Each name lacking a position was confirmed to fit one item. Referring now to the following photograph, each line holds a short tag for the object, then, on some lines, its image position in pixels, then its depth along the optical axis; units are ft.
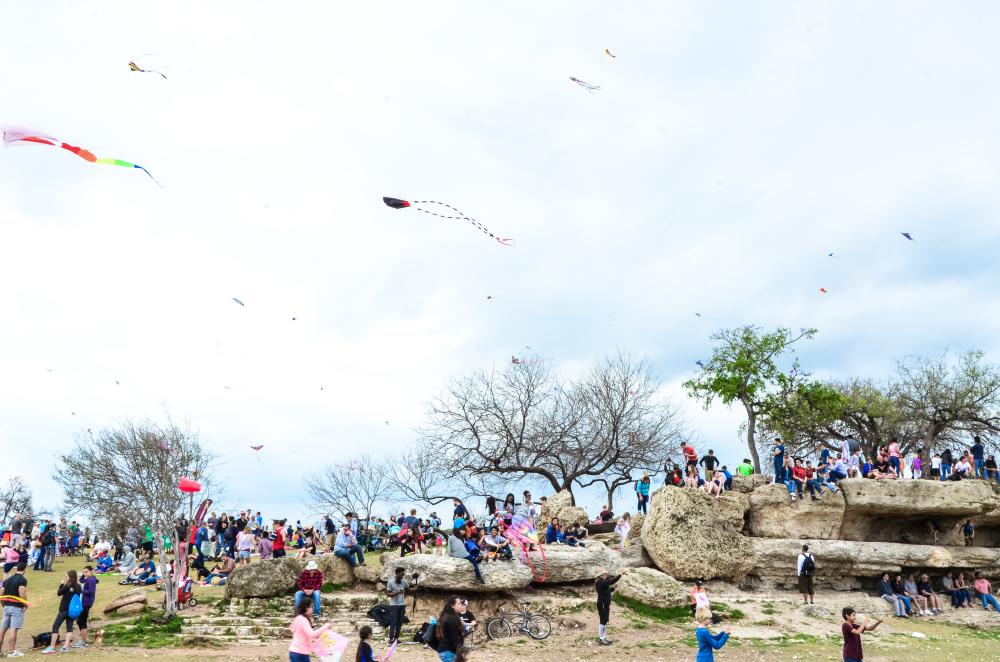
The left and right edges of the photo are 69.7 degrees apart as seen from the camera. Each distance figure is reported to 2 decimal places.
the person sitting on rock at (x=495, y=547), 68.44
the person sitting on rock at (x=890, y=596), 76.07
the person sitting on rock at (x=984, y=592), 79.92
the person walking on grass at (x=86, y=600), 52.34
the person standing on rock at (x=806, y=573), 72.02
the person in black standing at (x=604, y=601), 58.59
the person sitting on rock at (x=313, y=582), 61.98
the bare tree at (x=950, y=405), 125.29
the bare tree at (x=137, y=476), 65.10
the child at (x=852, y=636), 34.73
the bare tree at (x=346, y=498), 133.83
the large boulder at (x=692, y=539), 75.41
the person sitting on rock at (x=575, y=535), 83.27
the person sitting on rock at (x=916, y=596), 77.59
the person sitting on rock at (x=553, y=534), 85.61
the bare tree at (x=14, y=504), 163.12
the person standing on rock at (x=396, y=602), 53.67
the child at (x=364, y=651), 33.50
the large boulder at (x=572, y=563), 70.38
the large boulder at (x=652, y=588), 68.39
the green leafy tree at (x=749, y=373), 127.75
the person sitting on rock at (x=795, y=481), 83.46
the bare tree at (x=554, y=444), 117.39
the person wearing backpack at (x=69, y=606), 50.78
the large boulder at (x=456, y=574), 65.05
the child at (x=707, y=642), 34.63
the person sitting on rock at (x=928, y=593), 78.54
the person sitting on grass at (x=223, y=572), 73.17
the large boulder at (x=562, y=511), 97.19
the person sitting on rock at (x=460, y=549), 65.92
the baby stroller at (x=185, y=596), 64.54
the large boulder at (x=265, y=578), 65.62
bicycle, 60.90
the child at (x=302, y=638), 32.27
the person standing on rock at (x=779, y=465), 84.74
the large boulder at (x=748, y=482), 88.58
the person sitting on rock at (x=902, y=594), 76.89
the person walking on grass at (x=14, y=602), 47.96
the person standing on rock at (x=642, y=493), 89.40
